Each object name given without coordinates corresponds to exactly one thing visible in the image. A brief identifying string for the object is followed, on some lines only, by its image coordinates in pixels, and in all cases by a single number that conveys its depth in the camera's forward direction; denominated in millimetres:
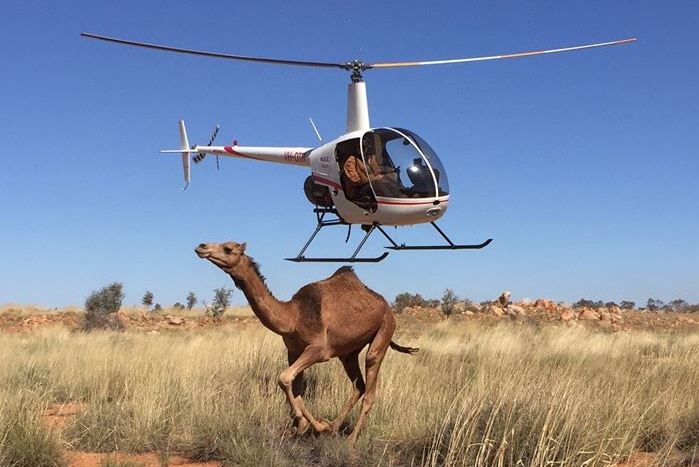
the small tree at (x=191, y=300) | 51828
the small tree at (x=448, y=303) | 30734
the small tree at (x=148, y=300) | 50412
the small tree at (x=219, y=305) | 34031
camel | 7289
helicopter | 10047
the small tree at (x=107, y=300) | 34438
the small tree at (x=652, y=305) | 47312
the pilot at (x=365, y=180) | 10039
